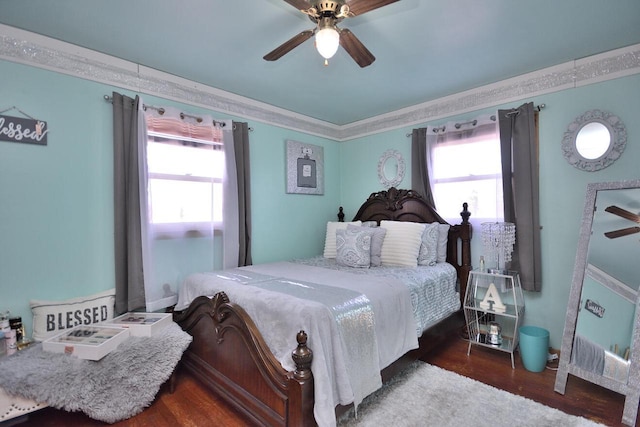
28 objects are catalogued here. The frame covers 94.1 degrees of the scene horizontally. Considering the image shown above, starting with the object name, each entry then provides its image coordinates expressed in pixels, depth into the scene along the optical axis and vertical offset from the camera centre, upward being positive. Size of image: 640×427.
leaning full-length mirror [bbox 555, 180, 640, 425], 1.95 -0.62
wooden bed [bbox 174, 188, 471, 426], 1.51 -0.96
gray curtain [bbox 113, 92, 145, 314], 2.47 +0.06
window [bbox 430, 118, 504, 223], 2.99 +0.37
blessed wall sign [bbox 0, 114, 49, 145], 2.07 +0.63
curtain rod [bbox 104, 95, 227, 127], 2.48 +0.95
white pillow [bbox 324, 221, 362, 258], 3.51 -0.31
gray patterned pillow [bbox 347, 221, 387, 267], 3.04 -0.35
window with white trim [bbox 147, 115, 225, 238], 2.67 +0.30
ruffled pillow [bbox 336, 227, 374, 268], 2.91 -0.36
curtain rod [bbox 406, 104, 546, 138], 2.75 +0.91
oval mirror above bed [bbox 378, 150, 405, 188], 3.77 +0.54
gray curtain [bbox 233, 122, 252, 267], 3.20 +0.26
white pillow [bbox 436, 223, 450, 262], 3.09 -0.34
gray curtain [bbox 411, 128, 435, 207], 3.42 +0.53
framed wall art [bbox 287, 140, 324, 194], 3.82 +0.59
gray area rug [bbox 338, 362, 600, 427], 1.79 -1.28
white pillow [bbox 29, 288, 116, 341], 2.14 -0.73
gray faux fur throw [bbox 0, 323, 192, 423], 1.74 -1.00
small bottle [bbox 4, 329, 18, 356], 1.96 -0.82
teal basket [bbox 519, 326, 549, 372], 2.38 -1.15
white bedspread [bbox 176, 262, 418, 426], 1.55 -0.68
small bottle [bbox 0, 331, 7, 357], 1.97 -0.86
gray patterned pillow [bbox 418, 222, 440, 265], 2.98 -0.37
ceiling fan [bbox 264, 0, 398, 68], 1.49 +1.03
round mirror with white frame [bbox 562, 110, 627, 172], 2.40 +0.56
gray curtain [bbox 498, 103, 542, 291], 2.71 +0.19
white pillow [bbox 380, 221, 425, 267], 2.94 -0.34
